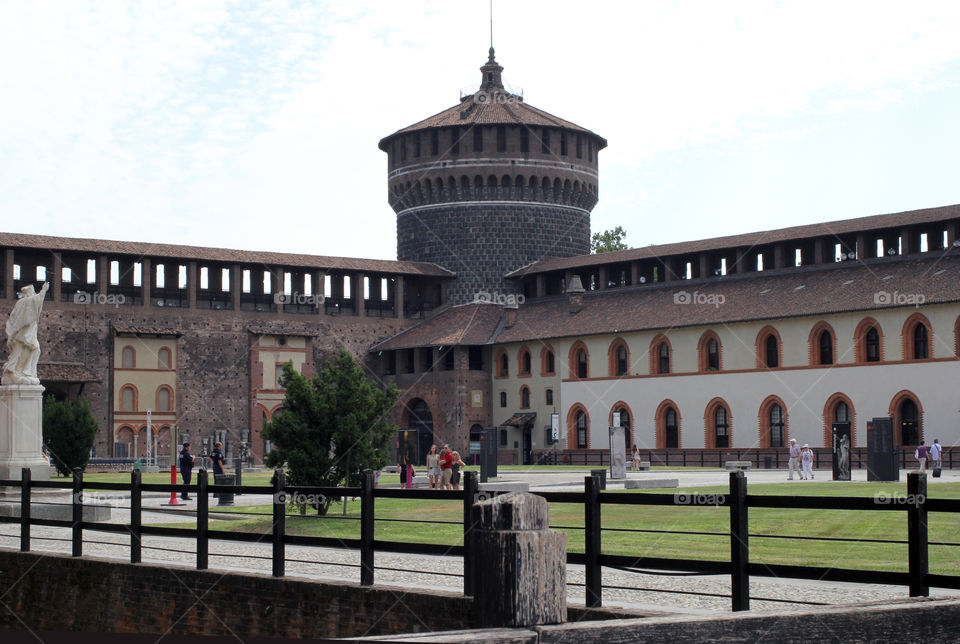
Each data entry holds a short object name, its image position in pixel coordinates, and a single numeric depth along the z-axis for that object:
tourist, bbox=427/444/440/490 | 37.39
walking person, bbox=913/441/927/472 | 42.72
